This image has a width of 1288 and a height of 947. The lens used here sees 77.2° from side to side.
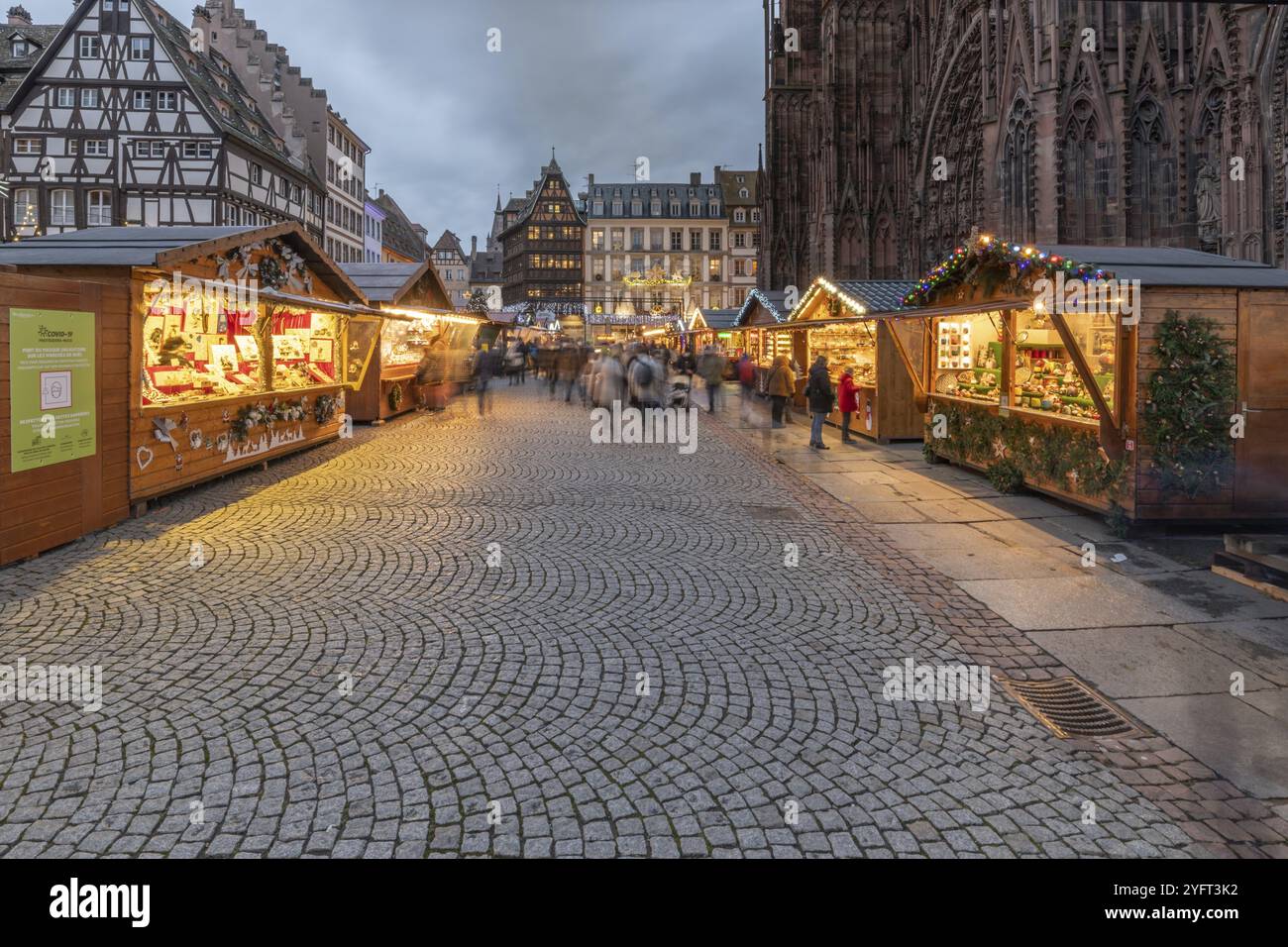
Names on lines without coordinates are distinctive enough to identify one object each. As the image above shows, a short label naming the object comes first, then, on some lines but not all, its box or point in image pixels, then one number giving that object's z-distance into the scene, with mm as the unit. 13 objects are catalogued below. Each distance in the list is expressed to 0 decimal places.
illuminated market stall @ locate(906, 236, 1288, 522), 8352
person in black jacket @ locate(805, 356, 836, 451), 15961
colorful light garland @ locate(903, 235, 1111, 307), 8984
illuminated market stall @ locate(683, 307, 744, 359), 38312
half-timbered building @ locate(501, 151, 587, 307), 93938
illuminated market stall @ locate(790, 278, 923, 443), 15609
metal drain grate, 4293
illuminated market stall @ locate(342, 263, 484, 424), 19953
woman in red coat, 16969
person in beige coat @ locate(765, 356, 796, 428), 18938
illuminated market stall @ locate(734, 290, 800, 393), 25820
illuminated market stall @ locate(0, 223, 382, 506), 9438
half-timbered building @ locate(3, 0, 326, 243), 36188
